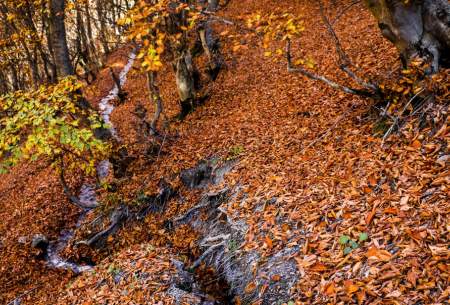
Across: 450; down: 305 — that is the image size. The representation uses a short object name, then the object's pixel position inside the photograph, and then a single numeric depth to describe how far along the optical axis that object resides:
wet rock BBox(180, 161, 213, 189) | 8.98
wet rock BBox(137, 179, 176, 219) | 9.52
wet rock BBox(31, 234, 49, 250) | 10.08
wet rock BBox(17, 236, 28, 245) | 10.37
